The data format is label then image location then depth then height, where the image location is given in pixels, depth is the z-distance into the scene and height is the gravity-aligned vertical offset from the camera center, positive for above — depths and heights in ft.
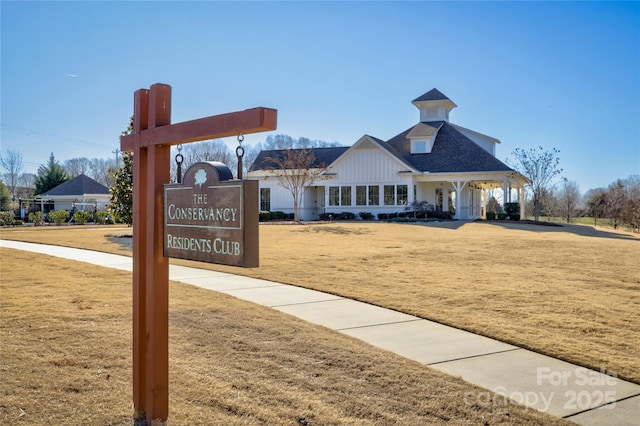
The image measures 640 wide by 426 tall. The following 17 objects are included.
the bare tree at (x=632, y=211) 101.55 -0.19
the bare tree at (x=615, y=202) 118.33 +2.03
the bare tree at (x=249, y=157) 226.17 +23.50
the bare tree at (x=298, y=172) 107.71 +7.89
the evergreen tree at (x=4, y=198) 153.48 +3.53
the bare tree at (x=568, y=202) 154.92 +2.33
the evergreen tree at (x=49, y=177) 180.45 +11.15
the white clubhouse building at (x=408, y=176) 112.06 +7.21
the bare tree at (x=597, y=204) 149.83 +1.90
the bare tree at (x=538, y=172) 132.46 +9.48
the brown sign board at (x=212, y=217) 11.76 -0.16
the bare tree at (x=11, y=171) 243.99 +17.81
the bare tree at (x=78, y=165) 342.85 +28.88
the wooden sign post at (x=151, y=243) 13.19 -0.82
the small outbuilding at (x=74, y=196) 166.50 +4.39
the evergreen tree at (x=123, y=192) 73.97 +2.44
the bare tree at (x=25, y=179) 287.18 +17.51
